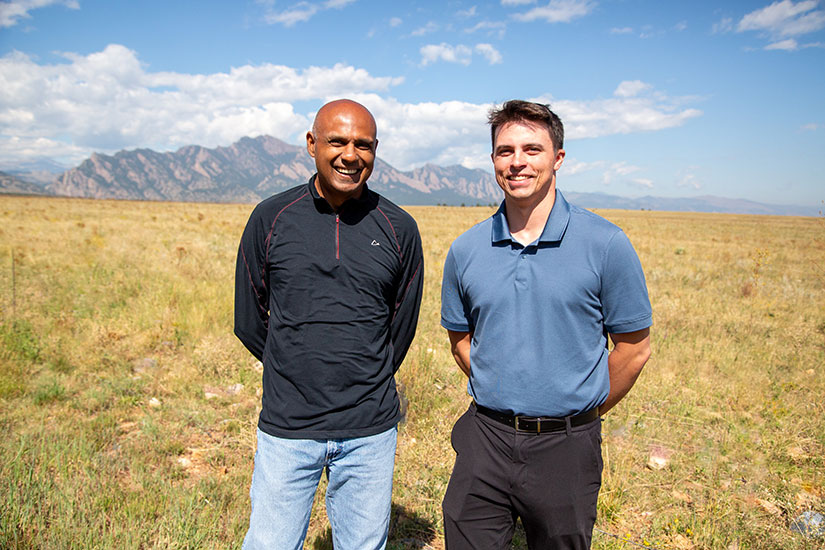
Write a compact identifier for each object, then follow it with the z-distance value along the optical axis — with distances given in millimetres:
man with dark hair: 1913
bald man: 1971
